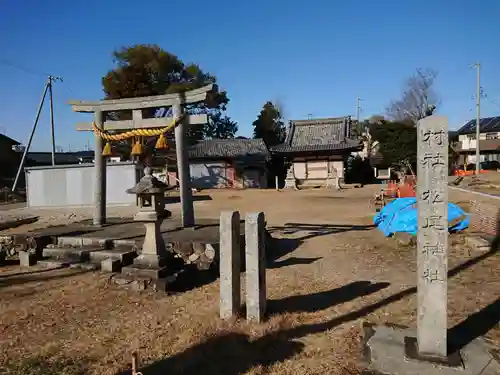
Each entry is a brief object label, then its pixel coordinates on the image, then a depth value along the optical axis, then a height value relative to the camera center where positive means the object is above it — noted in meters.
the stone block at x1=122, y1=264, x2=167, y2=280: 6.39 -1.78
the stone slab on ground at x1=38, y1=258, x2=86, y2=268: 7.77 -1.89
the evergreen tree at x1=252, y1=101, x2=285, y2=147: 45.91 +6.35
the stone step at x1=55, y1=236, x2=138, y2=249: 8.15 -1.54
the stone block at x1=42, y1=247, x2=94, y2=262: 7.90 -1.75
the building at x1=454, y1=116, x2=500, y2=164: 42.88 +3.36
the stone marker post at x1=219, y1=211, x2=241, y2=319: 4.90 -1.31
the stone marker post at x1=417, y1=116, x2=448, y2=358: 3.60 -0.70
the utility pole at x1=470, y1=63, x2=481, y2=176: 29.46 +5.80
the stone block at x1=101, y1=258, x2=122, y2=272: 7.21 -1.83
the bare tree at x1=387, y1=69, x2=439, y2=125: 41.56 +7.41
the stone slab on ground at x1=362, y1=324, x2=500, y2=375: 3.44 -1.98
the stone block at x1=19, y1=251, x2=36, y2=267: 8.02 -1.85
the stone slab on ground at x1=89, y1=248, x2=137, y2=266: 7.48 -1.71
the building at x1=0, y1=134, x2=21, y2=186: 38.81 +2.44
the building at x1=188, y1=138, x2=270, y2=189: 32.78 +0.65
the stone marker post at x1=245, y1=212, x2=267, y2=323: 4.75 -1.29
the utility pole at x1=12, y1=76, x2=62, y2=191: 25.45 +4.68
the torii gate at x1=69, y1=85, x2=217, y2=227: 9.23 +1.50
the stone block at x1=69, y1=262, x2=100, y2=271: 7.49 -1.91
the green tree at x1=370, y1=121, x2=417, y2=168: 34.47 +2.74
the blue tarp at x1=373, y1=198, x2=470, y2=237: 10.15 -1.47
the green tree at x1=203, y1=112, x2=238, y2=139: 48.31 +6.55
